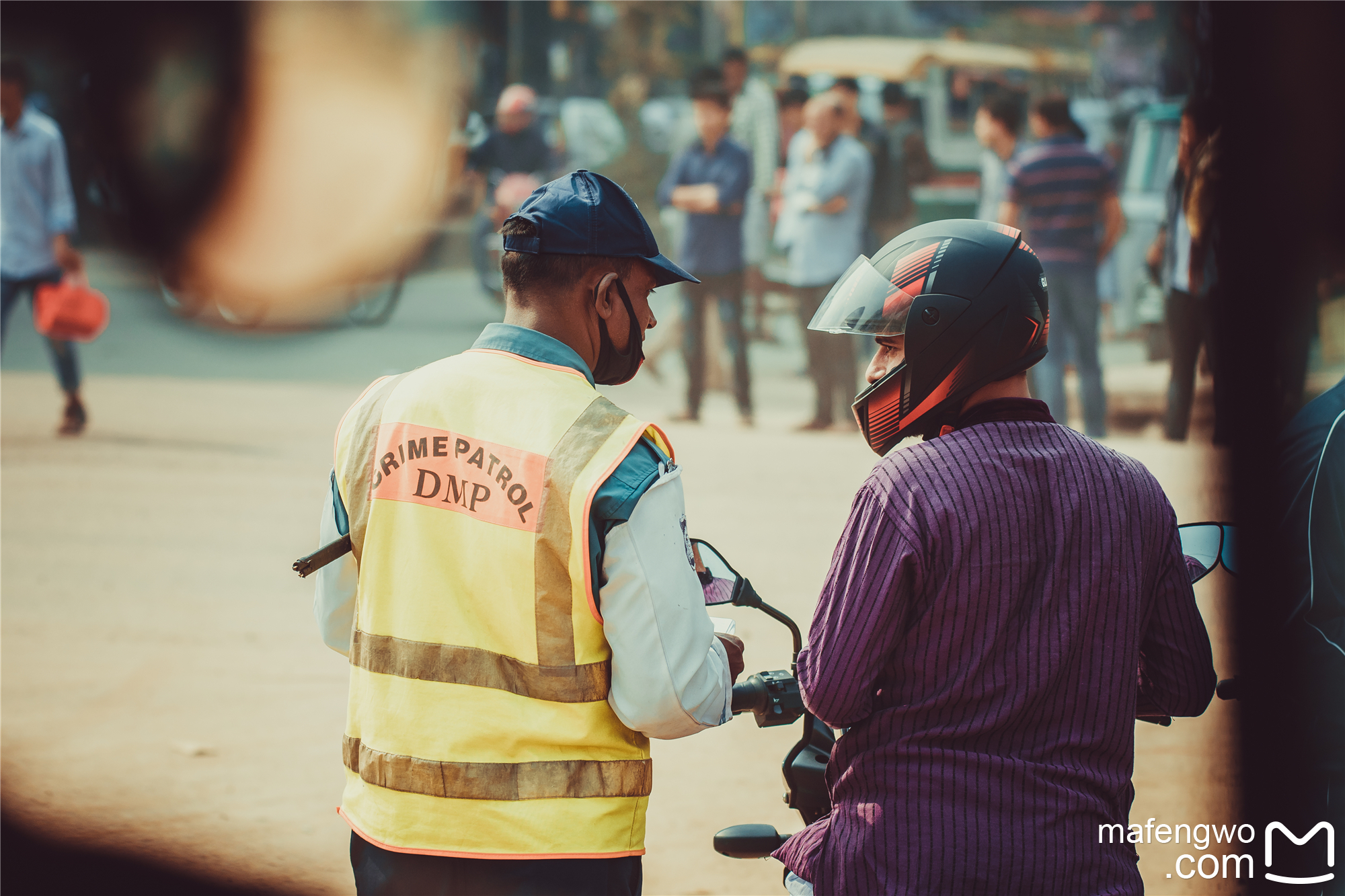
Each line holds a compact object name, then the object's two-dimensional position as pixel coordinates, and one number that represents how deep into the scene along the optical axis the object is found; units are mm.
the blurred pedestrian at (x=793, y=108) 21609
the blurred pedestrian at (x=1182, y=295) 14352
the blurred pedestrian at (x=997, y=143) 17687
